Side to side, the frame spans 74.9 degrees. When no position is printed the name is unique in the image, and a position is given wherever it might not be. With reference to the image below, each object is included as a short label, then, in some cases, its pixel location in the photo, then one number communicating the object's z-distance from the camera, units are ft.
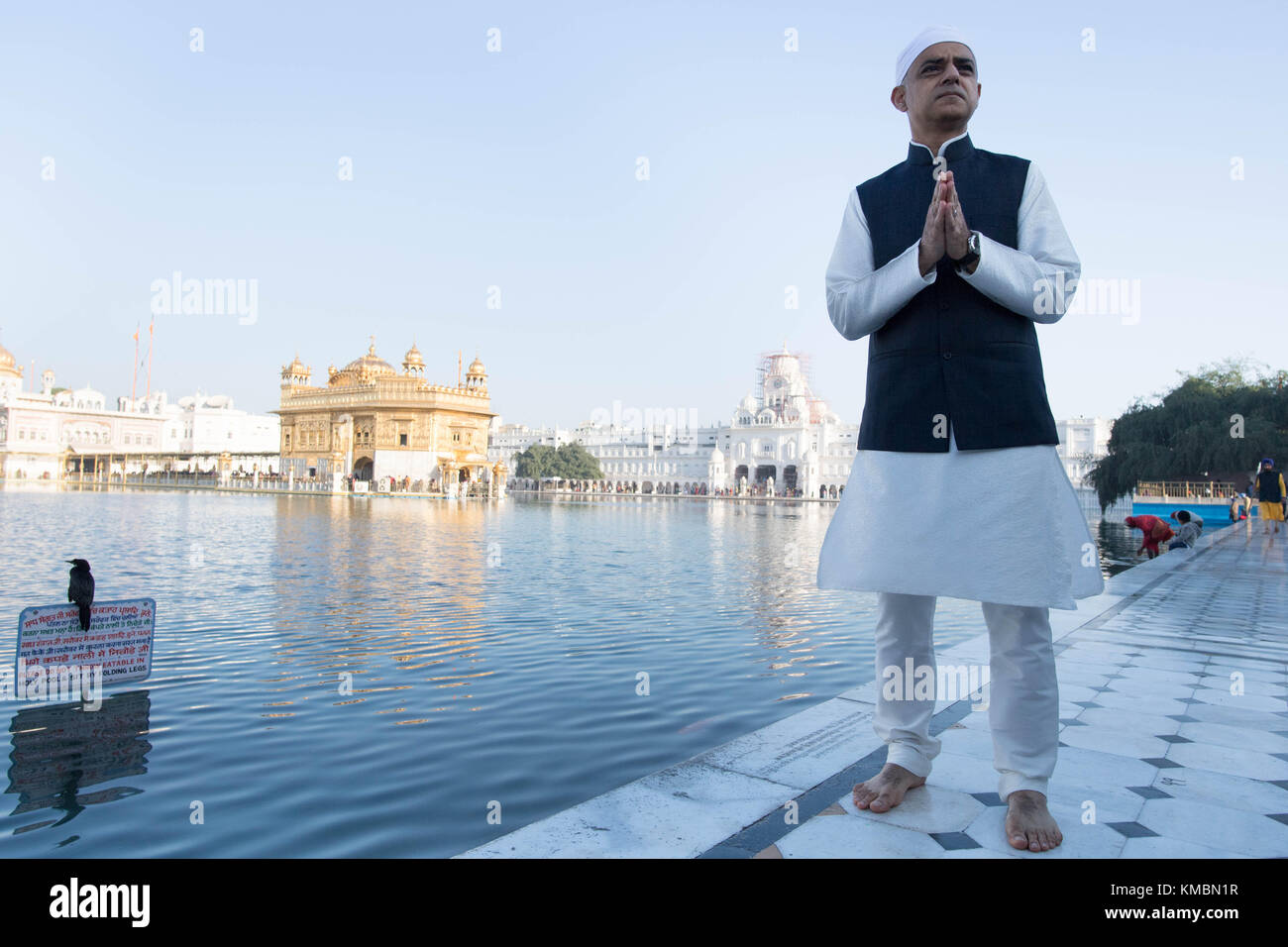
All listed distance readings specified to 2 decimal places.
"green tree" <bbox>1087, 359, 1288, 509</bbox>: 87.97
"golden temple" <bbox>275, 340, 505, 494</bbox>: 167.53
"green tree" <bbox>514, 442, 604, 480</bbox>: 258.16
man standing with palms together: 6.95
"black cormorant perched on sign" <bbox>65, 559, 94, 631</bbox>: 12.92
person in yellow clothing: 46.83
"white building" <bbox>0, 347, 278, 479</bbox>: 209.67
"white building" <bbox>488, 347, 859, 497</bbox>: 297.53
